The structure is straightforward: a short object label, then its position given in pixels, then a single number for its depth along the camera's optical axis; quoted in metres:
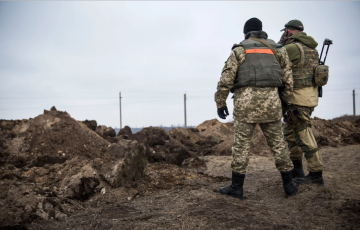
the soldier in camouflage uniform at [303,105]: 3.91
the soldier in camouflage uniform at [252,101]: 3.53
